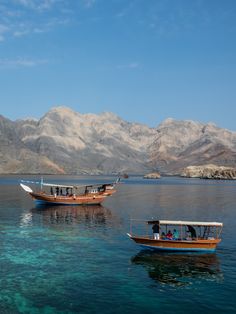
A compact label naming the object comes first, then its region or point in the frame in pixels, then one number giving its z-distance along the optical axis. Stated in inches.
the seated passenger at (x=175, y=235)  2143.2
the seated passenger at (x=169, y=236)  2129.4
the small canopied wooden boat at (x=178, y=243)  2075.5
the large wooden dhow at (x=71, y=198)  4279.0
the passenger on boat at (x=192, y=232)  2172.7
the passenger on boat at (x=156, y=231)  2123.5
